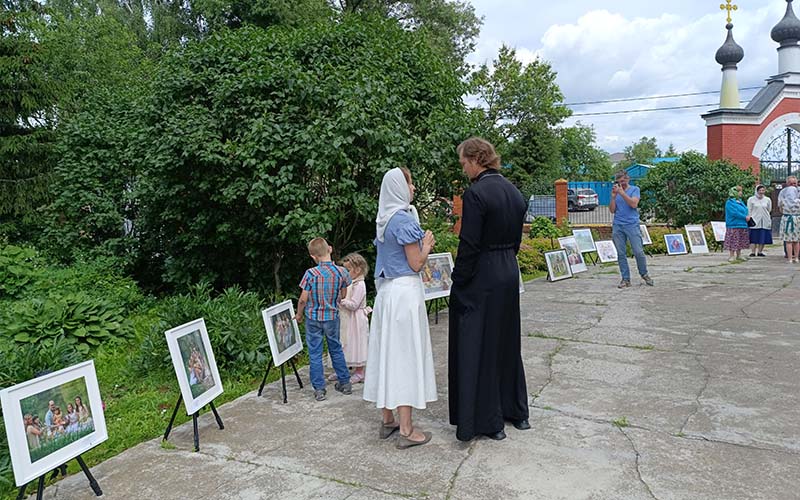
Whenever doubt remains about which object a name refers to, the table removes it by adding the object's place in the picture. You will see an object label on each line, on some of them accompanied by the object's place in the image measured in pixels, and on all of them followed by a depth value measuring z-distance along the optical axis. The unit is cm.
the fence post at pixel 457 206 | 1294
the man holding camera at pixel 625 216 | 939
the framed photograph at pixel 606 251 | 1312
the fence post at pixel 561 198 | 2098
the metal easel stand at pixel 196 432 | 396
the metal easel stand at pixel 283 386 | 487
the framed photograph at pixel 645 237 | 1517
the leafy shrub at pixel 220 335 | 568
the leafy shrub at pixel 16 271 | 783
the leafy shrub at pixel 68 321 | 629
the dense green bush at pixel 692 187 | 1786
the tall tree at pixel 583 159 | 5027
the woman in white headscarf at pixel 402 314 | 379
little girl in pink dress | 535
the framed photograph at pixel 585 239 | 1291
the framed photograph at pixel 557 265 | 1110
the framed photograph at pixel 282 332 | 483
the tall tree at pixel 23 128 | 1174
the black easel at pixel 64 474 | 305
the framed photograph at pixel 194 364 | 392
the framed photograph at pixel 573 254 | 1198
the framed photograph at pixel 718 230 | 1633
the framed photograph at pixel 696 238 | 1550
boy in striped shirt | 488
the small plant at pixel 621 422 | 416
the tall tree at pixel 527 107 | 3259
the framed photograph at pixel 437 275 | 718
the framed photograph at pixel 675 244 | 1520
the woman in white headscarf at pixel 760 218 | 1403
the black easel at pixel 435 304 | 781
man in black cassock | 370
